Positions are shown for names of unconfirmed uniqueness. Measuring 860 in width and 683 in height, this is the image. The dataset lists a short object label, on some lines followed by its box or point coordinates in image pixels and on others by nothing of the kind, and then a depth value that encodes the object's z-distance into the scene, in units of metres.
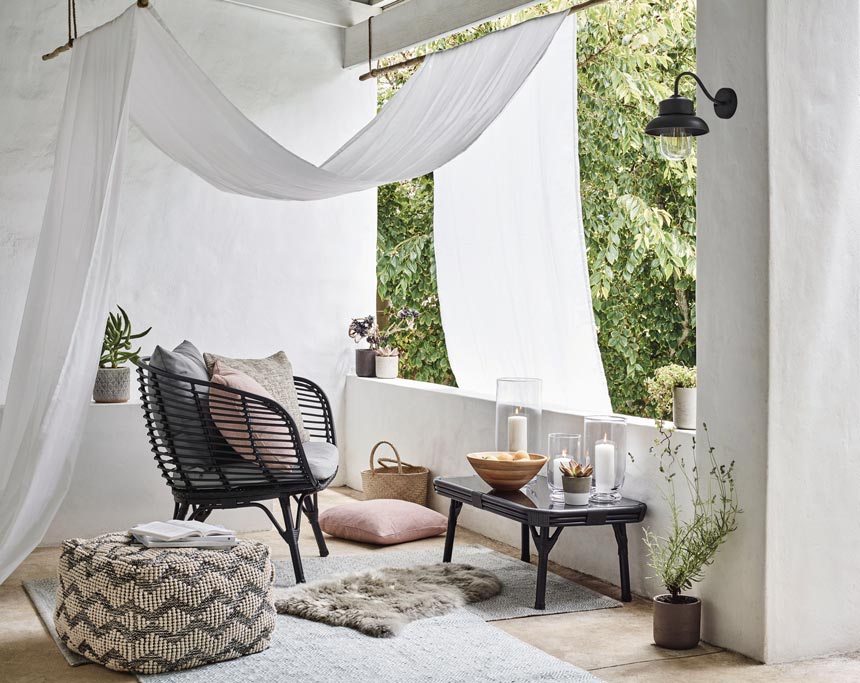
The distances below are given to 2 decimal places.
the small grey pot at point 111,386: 4.60
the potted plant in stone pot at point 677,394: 3.49
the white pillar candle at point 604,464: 3.57
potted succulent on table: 3.49
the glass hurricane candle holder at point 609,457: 3.58
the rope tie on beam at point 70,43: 3.34
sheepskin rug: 3.29
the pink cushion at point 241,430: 3.76
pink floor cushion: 4.43
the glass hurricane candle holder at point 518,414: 3.96
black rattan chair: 3.71
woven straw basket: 5.00
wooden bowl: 3.70
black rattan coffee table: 3.40
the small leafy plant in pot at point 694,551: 3.05
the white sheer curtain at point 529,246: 4.09
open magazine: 3.04
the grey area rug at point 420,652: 2.83
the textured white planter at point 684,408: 3.49
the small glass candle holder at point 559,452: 3.67
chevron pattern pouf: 2.85
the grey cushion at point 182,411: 3.73
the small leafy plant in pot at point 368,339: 5.77
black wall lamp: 2.98
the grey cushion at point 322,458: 3.89
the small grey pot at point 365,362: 5.77
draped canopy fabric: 3.41
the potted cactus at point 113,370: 4.59
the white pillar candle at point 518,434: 3.96
